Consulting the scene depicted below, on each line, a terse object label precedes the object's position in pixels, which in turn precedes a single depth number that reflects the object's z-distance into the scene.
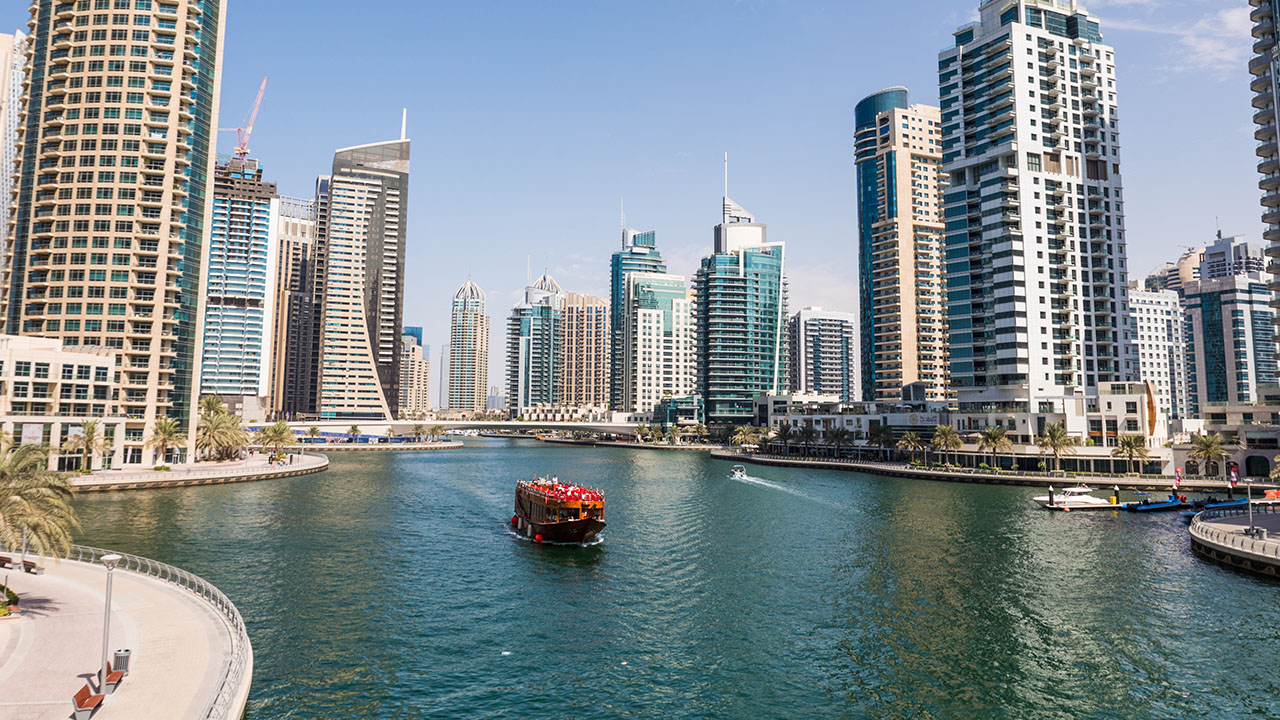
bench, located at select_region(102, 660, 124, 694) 28.41
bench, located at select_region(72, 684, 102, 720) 25.28
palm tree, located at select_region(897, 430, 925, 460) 162.55
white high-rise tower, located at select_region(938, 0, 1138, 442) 150.00
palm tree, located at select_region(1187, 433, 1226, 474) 116.44
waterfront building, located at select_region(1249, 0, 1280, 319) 119.75
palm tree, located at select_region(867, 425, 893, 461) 178.50
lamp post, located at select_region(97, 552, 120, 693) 27.67
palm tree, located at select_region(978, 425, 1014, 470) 138.25
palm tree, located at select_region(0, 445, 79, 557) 39.47
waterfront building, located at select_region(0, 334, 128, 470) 113.75
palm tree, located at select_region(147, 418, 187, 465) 132.00
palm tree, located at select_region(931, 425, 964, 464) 146.12
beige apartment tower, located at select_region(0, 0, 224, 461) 133.62
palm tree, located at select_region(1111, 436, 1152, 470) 123.62
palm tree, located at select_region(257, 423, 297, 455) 183.00
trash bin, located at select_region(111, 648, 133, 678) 28.63
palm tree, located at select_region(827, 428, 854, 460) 190.62
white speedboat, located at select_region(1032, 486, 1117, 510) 99.94
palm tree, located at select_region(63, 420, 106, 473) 118.44
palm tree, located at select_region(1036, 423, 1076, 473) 129.75
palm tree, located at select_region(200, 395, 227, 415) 161.50
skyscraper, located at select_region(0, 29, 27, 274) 177.75
